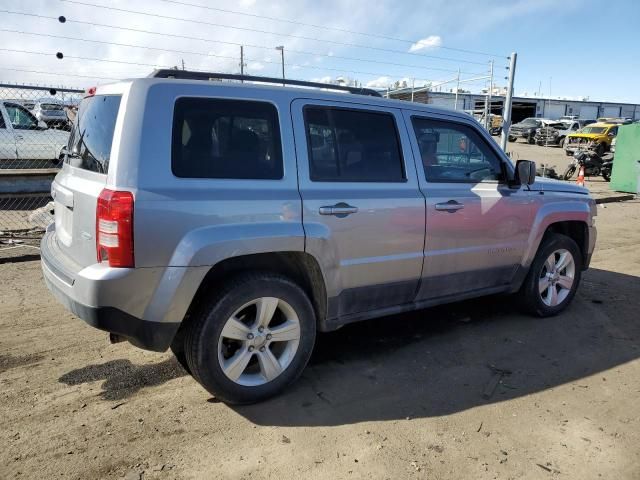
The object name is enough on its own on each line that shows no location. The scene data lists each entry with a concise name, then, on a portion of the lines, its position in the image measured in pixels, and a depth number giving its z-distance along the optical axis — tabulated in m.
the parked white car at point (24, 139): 10.72
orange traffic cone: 14.19
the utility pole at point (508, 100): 12.16
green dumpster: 14.27
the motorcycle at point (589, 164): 17.28
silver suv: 2.66
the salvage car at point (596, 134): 25.36
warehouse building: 54.19
